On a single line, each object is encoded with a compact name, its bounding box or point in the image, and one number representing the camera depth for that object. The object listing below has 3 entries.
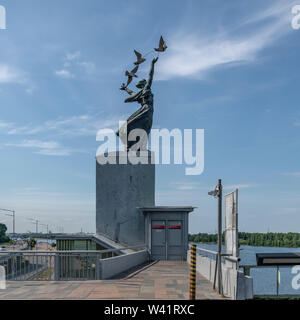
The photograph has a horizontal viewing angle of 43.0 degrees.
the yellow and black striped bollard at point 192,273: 10.08
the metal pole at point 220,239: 11.05
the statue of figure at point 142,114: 26.72
